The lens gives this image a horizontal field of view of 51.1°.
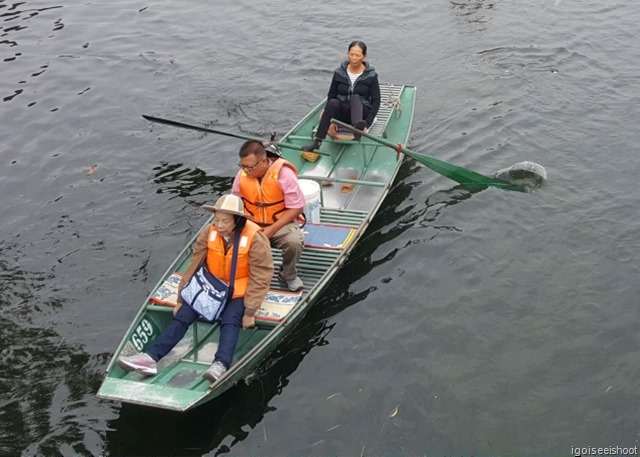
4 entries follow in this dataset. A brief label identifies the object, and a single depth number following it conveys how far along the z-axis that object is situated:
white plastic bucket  10.29
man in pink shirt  9.03
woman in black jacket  12.14
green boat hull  7.36
